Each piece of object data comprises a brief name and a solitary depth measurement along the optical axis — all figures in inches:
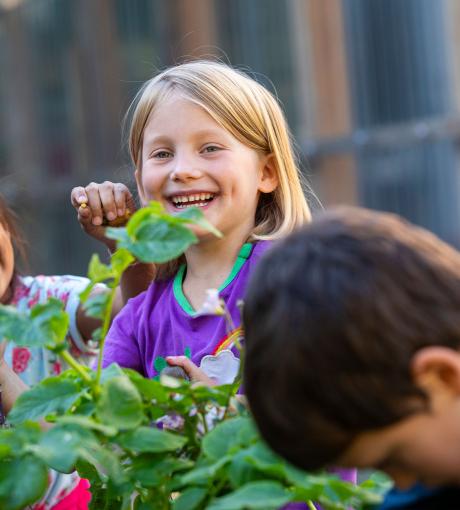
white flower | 65.5
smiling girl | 78.8
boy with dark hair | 56.1
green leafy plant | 60.8
